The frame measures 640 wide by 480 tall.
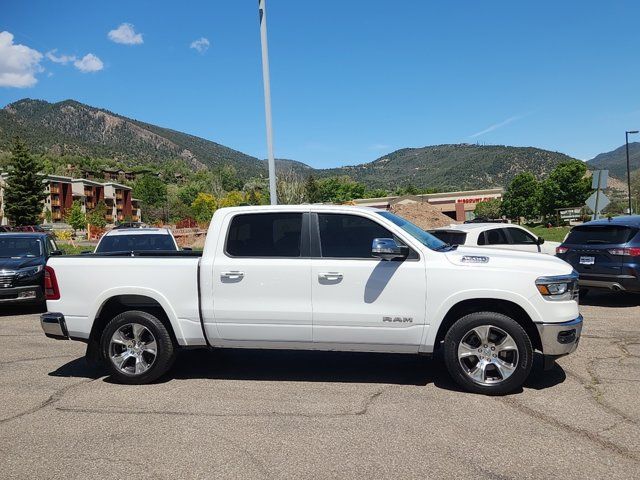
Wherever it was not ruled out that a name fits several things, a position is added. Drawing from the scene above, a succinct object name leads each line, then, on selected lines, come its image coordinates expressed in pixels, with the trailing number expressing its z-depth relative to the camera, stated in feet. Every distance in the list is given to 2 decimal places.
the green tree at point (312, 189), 284.04
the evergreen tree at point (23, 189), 207.92
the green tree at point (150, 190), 407.85
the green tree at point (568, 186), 242.99
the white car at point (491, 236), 35.52
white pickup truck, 16.52
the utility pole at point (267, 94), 41.45
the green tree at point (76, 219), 203.81
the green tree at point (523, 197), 296.51
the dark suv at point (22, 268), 33.81
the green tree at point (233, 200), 278.05
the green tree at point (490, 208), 330.13
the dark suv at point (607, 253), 30.07
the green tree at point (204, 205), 273.75
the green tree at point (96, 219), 217.60
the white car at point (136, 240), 38.73
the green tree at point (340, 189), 466.86
